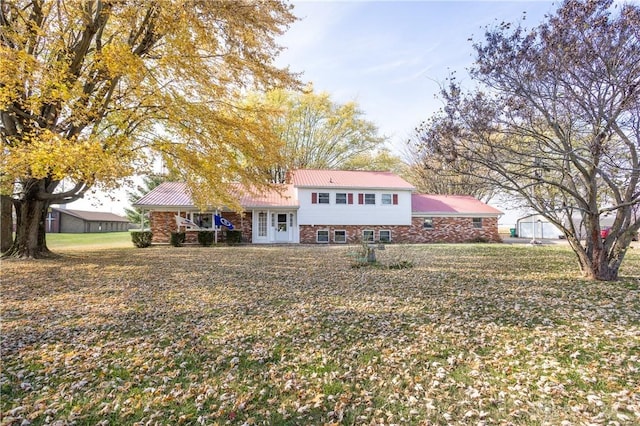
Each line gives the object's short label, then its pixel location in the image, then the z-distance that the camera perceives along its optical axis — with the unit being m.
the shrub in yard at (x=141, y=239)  18.67
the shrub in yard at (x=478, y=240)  23.61
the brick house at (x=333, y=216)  21.38
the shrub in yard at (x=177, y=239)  19.64
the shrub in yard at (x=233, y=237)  20.48
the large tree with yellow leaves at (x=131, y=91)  8.88
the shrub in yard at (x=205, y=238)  20.19
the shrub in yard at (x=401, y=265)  10.45
